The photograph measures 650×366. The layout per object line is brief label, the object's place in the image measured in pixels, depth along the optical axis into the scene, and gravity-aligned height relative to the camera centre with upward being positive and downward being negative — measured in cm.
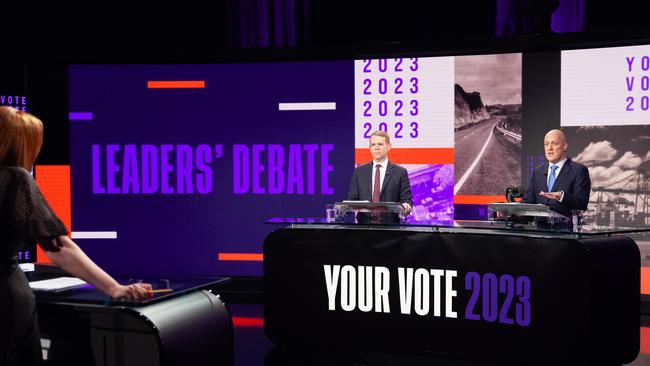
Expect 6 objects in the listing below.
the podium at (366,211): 399 -28
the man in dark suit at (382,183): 486 -12
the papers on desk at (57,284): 242 -46
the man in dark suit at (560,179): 435 -8
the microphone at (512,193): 398 -16
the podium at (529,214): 362 -28
